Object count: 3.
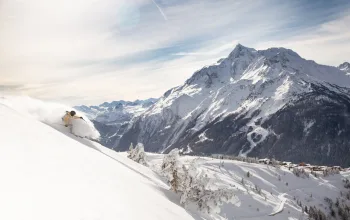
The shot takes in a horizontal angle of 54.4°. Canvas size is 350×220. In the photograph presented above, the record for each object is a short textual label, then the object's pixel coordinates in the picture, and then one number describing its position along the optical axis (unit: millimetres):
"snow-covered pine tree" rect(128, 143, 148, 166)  70562
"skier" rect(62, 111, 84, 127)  35875
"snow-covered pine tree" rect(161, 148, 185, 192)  31256
